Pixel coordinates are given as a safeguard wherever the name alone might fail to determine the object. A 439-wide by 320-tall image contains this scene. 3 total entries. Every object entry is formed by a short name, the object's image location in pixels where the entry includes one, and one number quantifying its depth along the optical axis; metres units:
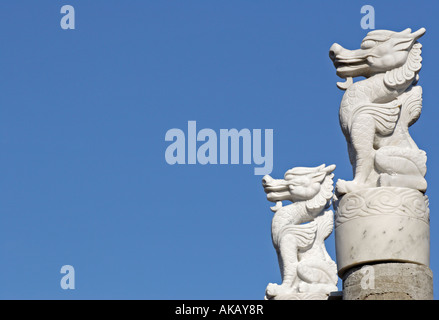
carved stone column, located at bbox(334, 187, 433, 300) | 17.47
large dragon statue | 18.25
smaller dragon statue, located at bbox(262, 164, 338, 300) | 23.44
